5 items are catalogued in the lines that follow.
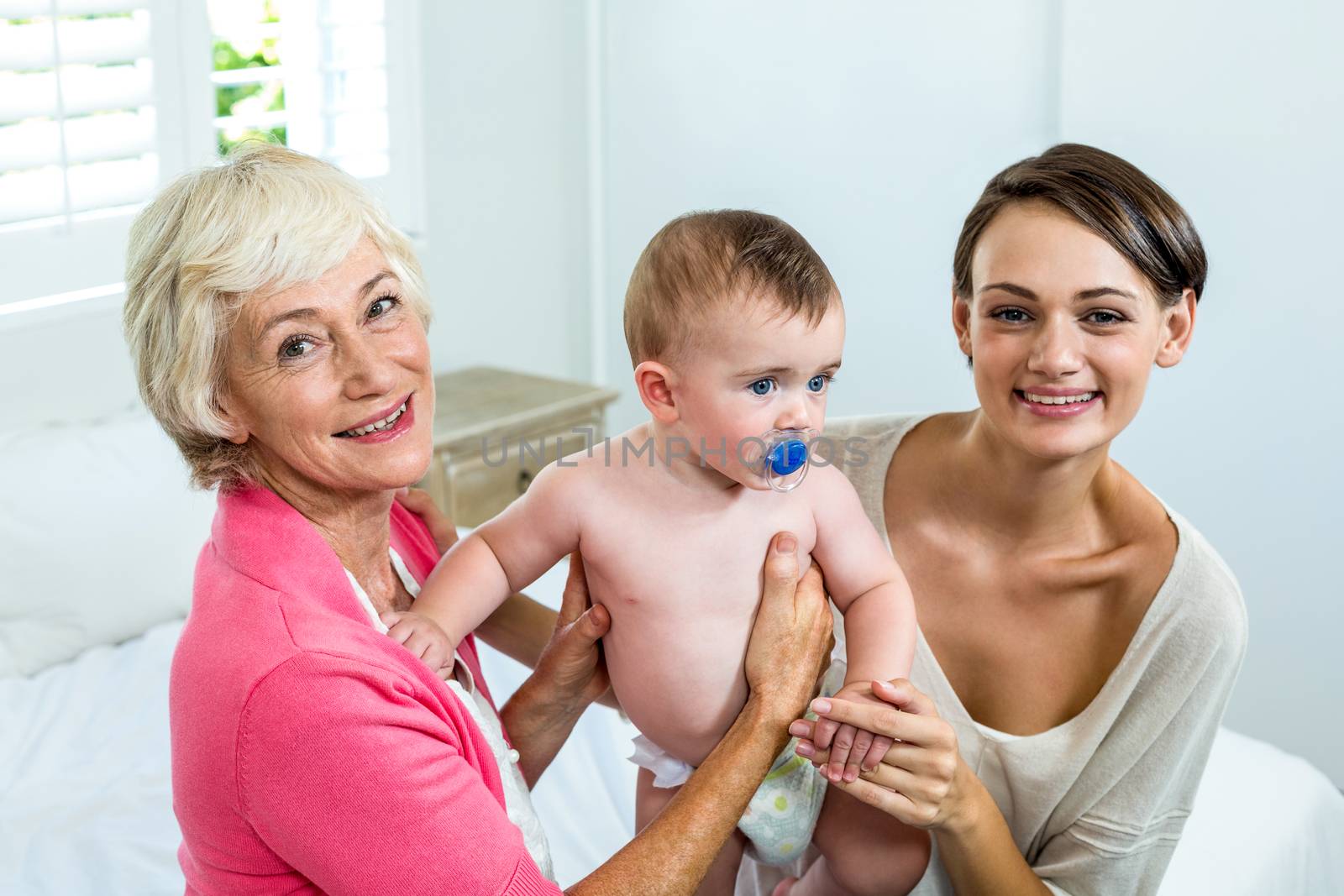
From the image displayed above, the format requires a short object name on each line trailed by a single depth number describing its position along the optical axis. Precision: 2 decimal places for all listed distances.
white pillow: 2.30
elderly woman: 1.07
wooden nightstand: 3.11
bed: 1.82
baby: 1.26
